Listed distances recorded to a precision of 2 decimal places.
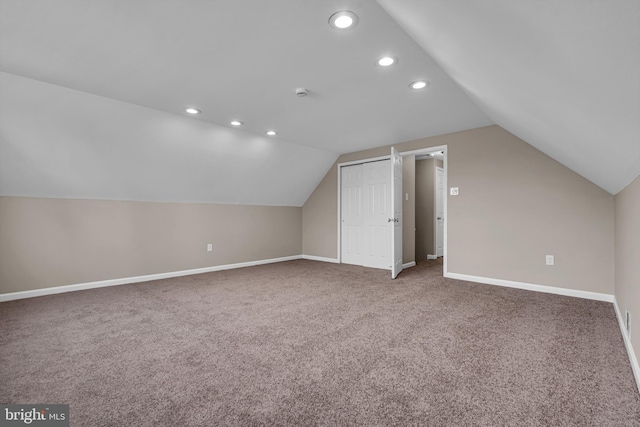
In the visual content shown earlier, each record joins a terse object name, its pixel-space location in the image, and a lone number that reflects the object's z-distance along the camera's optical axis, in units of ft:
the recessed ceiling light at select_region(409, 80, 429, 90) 8.93
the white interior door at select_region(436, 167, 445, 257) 21.83
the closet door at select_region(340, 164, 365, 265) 18.57
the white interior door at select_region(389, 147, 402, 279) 14.25
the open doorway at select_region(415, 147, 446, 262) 21.36
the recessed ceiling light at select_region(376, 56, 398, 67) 7.48
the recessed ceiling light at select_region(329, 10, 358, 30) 5.77
